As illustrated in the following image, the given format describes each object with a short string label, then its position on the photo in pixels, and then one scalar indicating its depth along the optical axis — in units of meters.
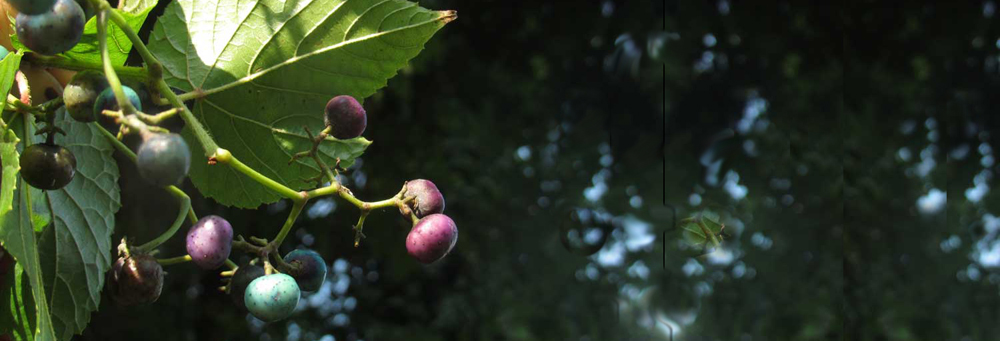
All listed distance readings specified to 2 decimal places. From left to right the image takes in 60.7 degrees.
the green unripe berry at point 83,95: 0.26
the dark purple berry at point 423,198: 0.31
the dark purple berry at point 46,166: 0.27
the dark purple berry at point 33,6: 0.25
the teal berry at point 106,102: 0.25
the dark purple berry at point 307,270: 0.33
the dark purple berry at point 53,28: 0.26
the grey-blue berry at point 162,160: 0.21
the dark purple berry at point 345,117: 0.31
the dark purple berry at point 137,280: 0.30
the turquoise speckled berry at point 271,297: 0.28
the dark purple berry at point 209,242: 0.28
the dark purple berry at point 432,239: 0.29
